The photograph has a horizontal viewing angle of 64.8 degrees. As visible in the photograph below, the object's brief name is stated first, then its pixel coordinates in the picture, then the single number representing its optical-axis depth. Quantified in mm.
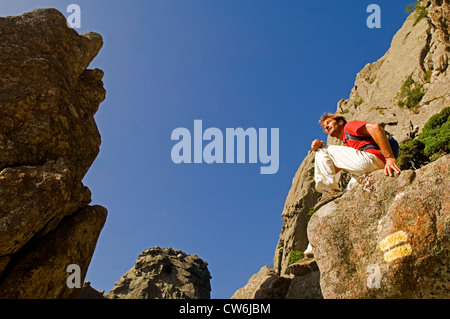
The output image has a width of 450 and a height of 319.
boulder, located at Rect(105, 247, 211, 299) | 47875
